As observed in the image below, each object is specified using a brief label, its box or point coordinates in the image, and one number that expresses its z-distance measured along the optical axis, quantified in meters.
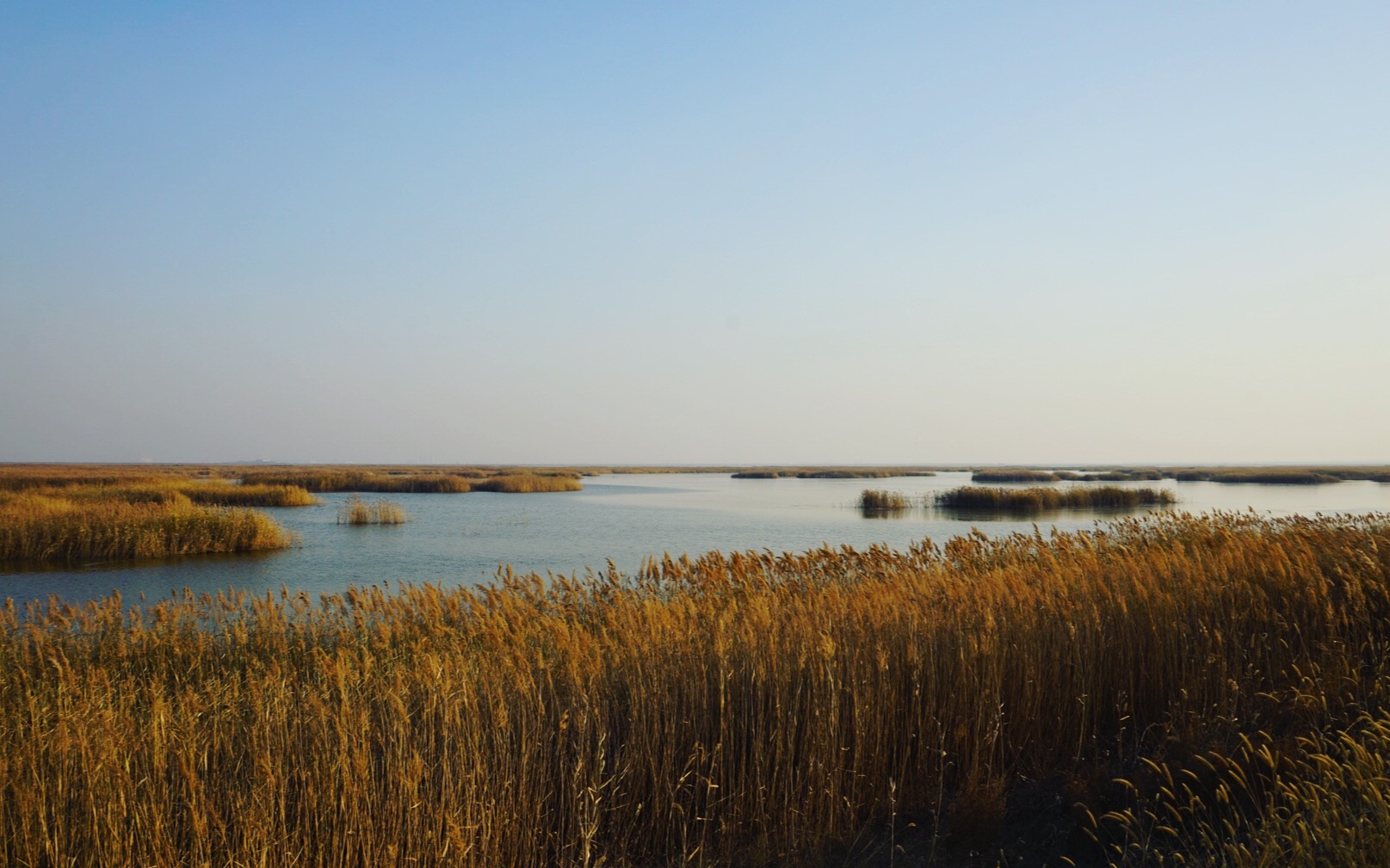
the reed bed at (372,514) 30.73
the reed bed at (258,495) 36.97
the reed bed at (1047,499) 37.53
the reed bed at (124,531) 20.67
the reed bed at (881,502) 38.75
